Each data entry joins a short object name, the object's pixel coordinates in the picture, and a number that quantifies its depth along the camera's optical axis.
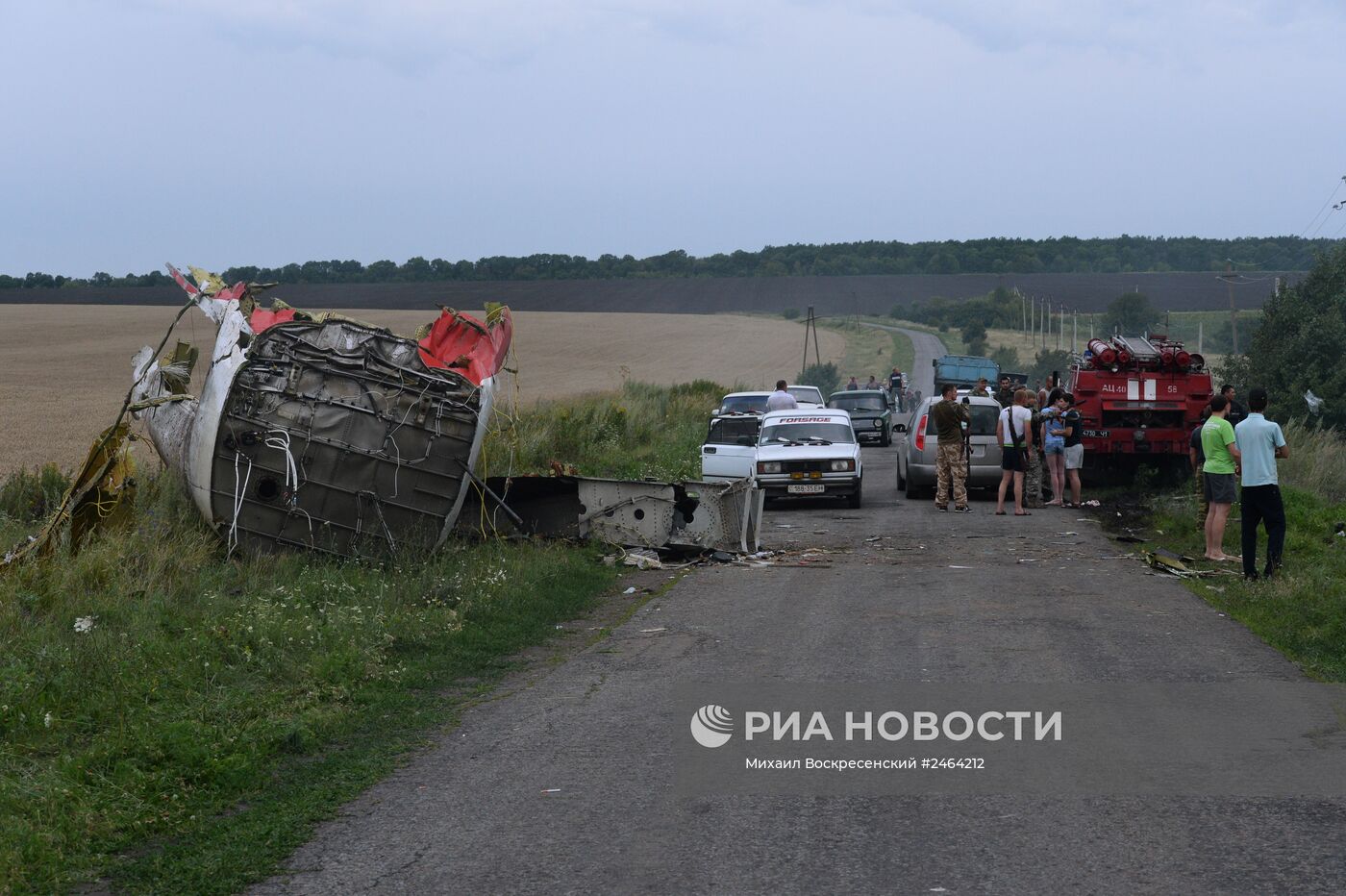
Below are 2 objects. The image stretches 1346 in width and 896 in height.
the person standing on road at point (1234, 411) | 20.27
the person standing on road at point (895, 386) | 58.78
